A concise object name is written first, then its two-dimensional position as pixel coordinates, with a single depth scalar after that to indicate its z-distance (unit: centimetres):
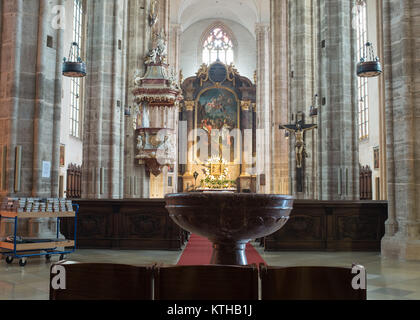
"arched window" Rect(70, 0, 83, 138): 2130
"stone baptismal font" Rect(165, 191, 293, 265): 389
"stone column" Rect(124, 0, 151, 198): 1631
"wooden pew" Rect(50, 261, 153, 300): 199
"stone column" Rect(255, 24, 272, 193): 3034
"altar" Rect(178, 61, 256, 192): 3578
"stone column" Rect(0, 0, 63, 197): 780
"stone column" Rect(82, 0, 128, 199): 1312
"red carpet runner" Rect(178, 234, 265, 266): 800
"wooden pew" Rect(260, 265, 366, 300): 192
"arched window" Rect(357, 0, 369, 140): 2072
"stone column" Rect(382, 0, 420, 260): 820
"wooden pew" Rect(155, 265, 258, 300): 192
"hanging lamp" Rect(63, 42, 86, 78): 1016
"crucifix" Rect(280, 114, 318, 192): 1382
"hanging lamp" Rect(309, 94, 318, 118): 1465
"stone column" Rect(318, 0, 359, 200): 1241
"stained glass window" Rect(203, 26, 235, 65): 3897
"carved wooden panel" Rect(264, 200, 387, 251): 959
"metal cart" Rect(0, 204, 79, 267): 676
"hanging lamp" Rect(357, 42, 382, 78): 980
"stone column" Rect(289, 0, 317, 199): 1655
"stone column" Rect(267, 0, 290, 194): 2230
